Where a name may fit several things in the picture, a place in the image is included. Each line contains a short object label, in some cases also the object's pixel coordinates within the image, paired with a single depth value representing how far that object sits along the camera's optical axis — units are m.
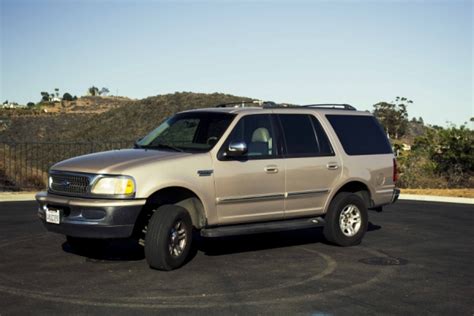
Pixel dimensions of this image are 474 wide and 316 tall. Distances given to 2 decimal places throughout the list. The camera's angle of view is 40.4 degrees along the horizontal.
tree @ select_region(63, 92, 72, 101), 126.12
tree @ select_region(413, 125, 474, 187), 22.11
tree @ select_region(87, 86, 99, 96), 128.29
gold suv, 7.72
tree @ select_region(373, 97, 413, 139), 67.44
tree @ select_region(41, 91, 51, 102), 136.75
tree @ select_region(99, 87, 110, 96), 123.75
